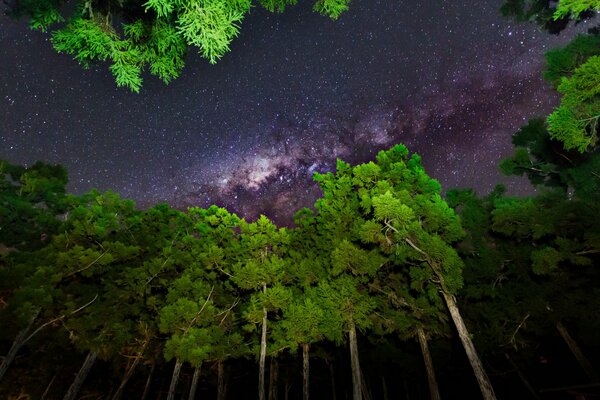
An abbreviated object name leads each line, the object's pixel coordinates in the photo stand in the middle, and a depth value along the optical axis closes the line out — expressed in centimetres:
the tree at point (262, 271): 1334
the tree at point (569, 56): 927
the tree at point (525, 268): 1025
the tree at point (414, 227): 949
